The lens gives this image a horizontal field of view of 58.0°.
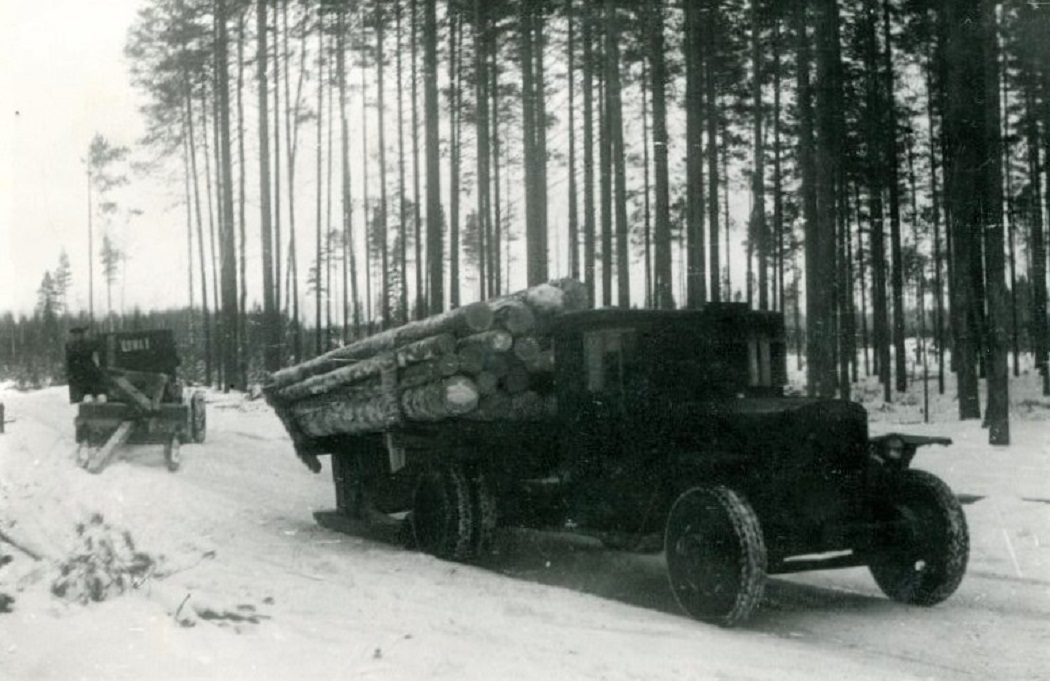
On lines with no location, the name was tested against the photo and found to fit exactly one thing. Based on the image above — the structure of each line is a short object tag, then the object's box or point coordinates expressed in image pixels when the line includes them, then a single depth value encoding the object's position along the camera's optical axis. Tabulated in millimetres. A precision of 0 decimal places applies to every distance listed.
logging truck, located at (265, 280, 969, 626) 6402
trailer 13203
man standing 13477
